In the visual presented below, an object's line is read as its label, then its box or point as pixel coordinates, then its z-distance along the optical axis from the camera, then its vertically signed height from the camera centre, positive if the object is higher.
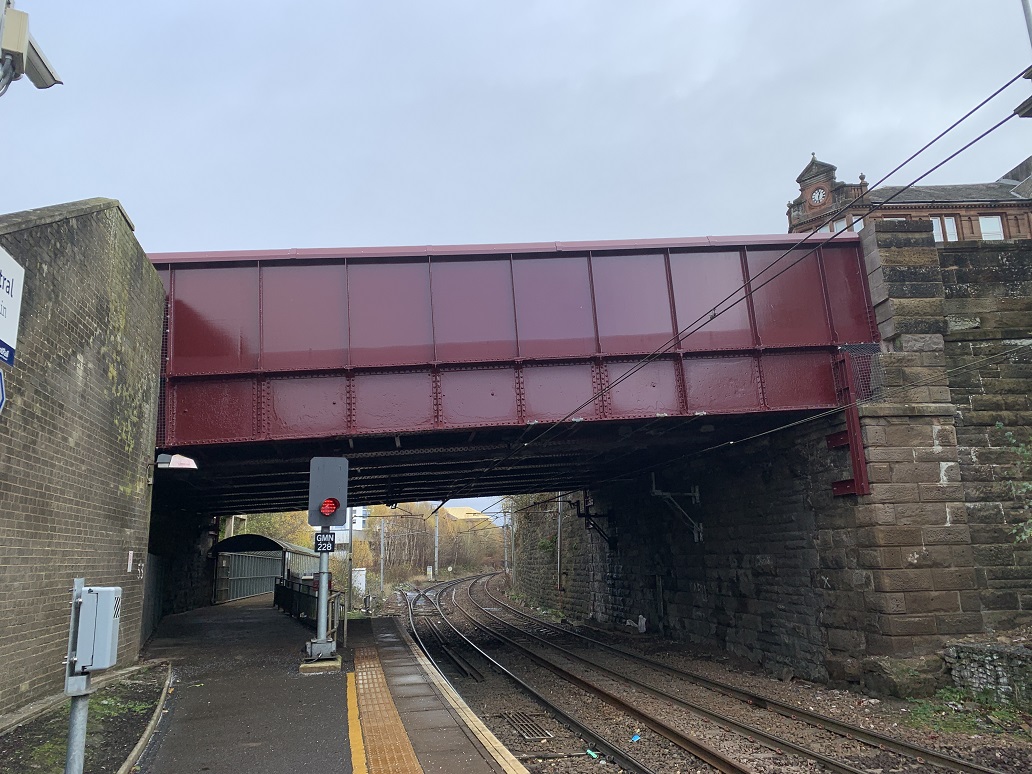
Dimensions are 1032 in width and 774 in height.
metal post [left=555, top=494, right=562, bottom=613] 31.77 -0.26
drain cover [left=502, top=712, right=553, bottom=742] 10.31 -2.56
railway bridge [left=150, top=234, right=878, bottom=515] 13.12 +3.86
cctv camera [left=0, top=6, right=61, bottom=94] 5.87 +4.33
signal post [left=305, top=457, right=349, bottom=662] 11.96 +0.85
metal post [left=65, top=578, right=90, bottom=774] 4.36 -0.74
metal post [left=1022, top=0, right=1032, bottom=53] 8.34 +5.75
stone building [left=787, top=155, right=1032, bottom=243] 40.94 +18.19
